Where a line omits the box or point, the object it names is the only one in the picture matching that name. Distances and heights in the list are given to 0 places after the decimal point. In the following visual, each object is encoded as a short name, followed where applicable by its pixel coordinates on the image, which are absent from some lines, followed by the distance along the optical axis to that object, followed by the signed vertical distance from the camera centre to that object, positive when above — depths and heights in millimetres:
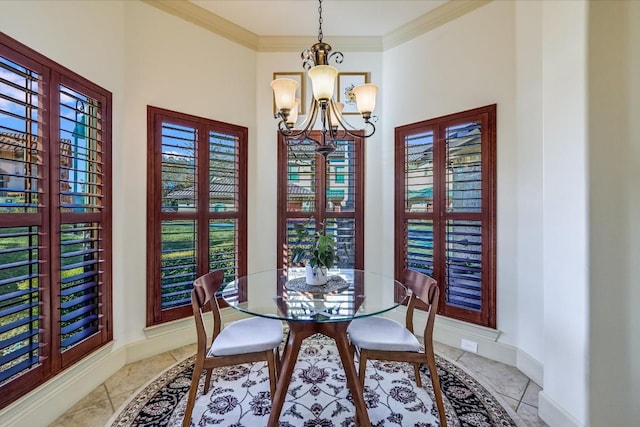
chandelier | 1931 +781
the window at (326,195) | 3553 +196
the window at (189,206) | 2859 +64
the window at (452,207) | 2773 +42
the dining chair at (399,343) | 1901 -836
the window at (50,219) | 1773 -45
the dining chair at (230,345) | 1852 -840
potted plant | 2182 -327
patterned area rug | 1960 -1334
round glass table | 1769 -595
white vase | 2259 -472
